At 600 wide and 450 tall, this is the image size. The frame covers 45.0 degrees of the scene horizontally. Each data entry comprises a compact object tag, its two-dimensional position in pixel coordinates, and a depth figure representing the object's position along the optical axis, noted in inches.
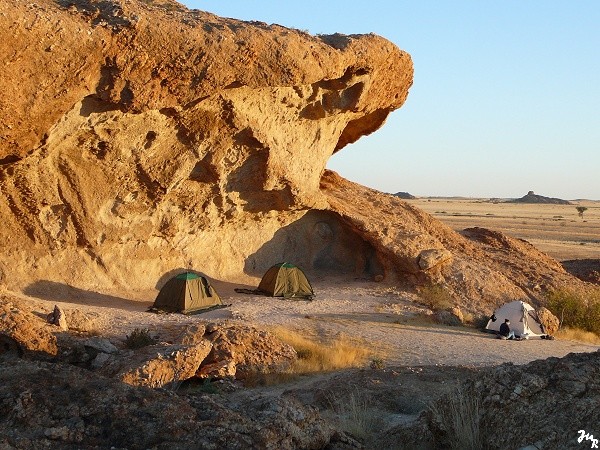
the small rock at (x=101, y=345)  549.3
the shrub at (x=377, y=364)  582.3
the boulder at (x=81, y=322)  626.0
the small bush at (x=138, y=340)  598.0
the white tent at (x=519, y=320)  806.5
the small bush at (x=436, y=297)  891.4
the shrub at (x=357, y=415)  351.6
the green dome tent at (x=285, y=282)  905.5
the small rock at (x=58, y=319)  600.5
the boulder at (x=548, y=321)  828.1
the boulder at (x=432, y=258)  940.6
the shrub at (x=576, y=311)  906.7
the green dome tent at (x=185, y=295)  784.3
